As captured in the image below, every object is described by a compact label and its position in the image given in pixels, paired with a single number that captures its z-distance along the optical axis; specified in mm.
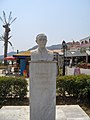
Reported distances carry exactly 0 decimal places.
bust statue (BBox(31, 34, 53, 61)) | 3159
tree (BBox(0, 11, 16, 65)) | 18578
